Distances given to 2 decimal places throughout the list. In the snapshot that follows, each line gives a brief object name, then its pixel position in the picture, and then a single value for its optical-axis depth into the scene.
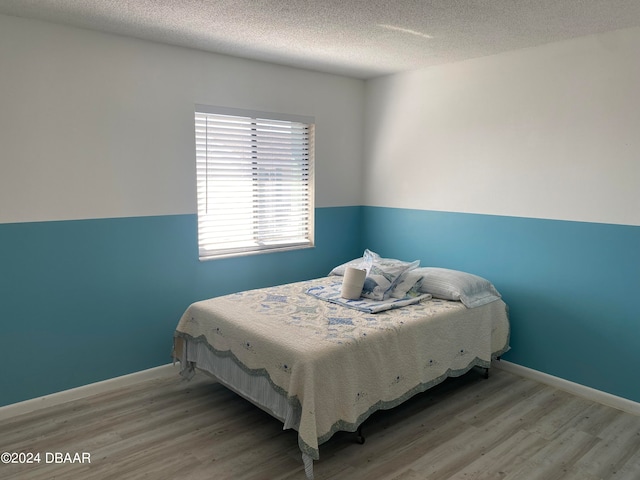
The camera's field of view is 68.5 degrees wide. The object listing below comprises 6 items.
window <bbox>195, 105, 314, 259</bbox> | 3.78
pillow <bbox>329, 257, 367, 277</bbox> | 3.69
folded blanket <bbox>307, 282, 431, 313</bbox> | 3.16
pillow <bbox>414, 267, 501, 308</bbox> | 3.40
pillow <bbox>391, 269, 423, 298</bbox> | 3.48
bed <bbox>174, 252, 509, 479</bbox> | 2.47
